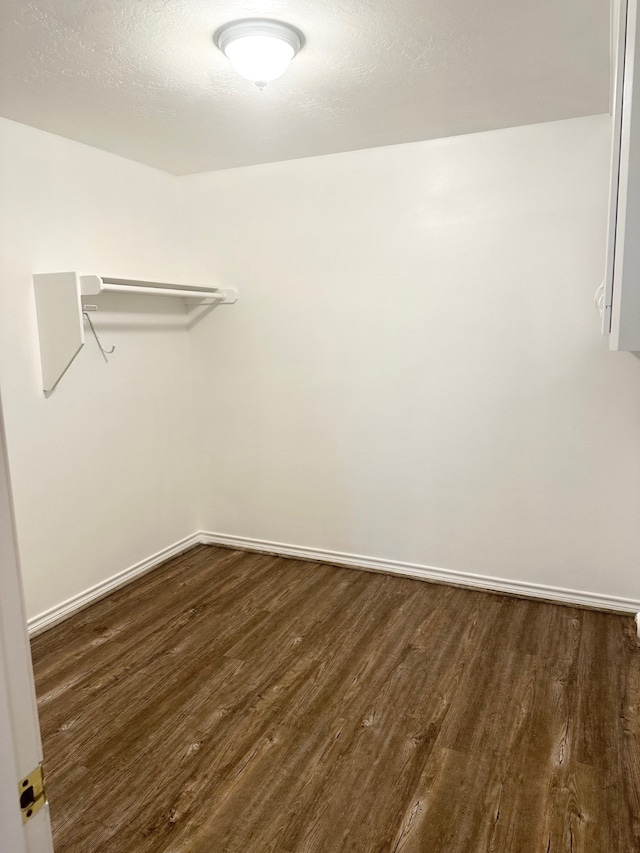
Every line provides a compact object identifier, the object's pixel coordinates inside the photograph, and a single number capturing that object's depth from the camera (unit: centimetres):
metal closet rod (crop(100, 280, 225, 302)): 296
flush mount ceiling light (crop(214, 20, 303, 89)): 196
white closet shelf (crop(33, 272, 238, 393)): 277
